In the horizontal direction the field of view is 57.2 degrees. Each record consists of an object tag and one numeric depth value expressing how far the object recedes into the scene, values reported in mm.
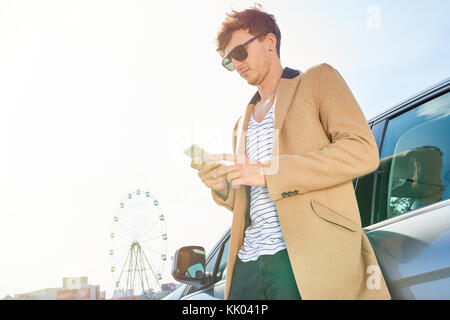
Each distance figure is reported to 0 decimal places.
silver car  1090
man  1207
